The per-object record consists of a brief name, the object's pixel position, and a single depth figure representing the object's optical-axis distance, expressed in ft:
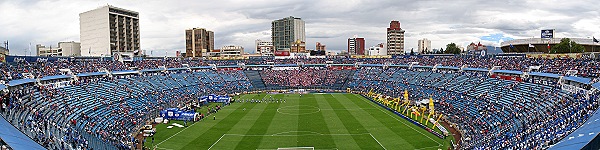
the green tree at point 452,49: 410.31
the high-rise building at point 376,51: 515.09
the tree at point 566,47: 261.85
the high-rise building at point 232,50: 562.25
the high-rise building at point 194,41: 629.10
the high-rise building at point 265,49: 595.39
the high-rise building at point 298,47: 519.44
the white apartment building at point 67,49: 400.78
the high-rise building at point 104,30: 356.59
